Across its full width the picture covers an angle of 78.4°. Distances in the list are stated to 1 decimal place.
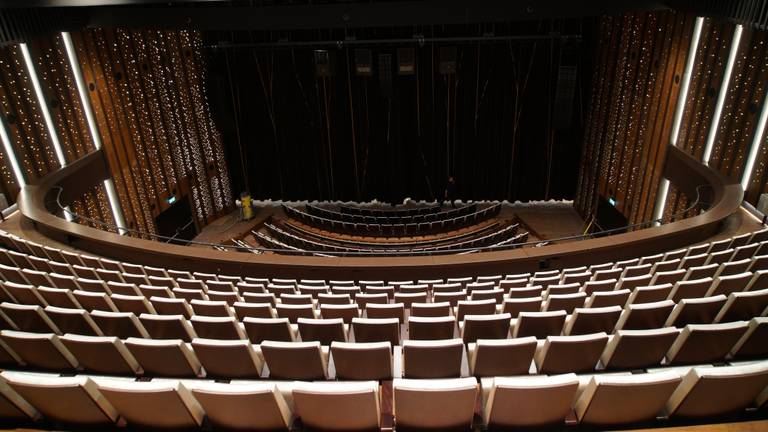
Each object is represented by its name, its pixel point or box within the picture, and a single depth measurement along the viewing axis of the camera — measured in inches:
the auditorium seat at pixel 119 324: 132.8
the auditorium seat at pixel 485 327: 132.8
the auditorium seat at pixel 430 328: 135.5
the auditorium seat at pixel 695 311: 128.4
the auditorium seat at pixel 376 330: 135.0
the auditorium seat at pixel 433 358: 108.7
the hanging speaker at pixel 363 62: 441.1
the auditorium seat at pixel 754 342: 105.0
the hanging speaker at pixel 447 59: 444.5
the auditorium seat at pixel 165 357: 108.0
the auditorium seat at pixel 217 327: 133.9
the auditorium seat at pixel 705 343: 104.6
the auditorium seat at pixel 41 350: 108.5
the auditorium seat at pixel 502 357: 107.1
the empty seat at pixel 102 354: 107.9
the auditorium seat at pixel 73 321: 131.1
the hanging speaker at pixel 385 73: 446.9
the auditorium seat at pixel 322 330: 135.1
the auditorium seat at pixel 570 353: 106.6
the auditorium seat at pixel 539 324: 134.0
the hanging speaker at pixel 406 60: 444.1
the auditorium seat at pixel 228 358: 109.8
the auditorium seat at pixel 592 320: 132.6
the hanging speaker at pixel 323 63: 451.2
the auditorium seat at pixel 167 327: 134.2
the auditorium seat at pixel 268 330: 136.1
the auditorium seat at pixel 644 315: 129.1
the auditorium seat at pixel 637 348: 105.7
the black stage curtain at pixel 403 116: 460.8
